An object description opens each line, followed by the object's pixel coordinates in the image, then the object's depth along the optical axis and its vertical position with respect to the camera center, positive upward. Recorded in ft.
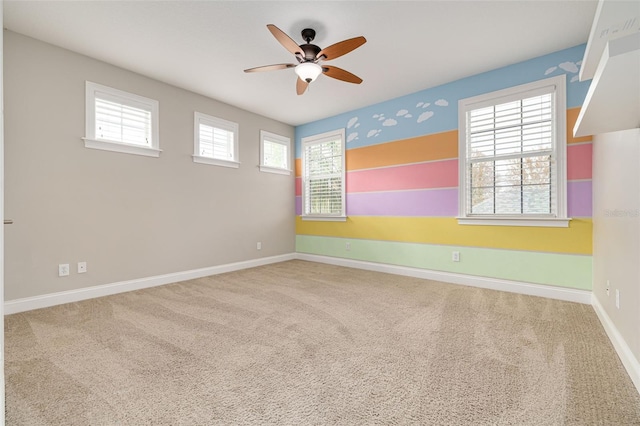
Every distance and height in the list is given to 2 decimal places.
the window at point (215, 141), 14.29 +3.65
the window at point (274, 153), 17.47 +3.71
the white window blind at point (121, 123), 11.18 +3.60
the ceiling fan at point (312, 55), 8.10 +4.67
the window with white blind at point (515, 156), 10.59 +2.16
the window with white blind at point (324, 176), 17.34 +2.19
